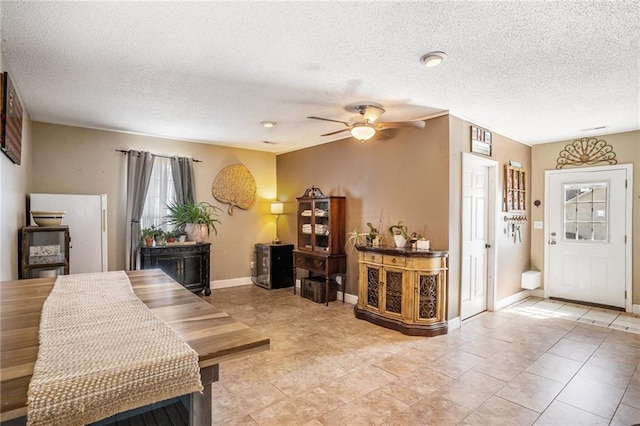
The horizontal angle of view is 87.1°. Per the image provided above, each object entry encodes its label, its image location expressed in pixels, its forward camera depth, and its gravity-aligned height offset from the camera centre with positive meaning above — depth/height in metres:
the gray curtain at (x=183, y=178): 5.43 +0.55
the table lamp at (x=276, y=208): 6.33 +0.08
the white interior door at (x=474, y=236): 4.20 -0.30
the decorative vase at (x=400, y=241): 4.14 -0.35
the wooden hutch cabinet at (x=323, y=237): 5.09 -0.38
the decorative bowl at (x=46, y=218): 3.49 -0.07
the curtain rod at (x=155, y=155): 5.02 +0.90
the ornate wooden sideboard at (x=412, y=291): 3.73 -0.90
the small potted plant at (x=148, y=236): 5.01 -0.36
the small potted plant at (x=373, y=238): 4.41 -0.34
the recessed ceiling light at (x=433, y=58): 2.45 +1.14
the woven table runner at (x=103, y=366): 0.77 -0.40
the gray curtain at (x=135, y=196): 4.93 +0.24
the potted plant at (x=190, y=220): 5.33 -0.13
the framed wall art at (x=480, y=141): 4.22 +0.93
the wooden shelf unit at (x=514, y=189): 4.87 +0.35
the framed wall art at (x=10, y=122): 2.33 +0.70
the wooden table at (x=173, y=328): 0.80 -0.40
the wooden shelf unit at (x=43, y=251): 3.36 -0.41
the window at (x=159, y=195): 5.28 +0.27
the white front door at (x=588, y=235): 4.76 -0.33
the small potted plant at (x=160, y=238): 5.09 -0.40
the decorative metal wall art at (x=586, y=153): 4.85 +0.89
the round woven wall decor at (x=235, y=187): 5.92 +0.45
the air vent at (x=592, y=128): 4.44 +1.14
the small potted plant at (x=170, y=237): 5.23 -0.39
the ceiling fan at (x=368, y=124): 3.56 +0.94
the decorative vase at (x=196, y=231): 5.33 -0.30
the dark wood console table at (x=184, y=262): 4.90 -0.75
